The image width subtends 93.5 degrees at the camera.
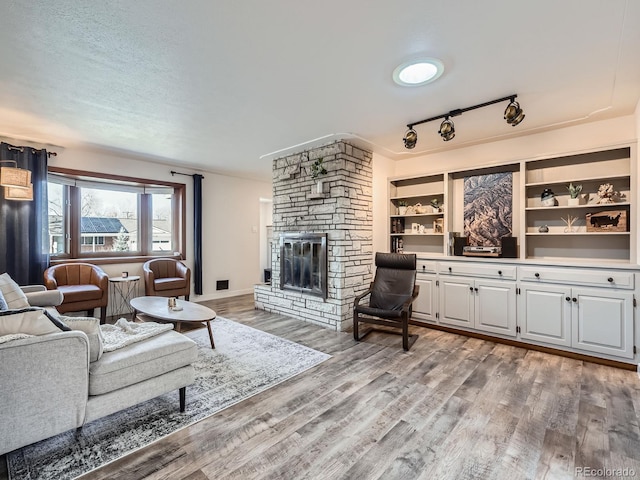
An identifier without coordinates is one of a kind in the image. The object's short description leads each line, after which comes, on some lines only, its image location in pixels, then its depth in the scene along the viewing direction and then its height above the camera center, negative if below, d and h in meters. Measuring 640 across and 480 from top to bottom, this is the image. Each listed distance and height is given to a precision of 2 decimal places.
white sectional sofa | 1.45 -0.76
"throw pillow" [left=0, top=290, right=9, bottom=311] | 2.17 -0.47
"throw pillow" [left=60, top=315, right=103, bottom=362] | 1.72 -0.53
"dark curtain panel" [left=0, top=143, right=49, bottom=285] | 3.72 +0.17
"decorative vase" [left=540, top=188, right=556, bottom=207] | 3.41 +0.46
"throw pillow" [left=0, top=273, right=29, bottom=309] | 2.54 -0.47
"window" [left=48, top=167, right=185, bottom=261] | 4.40 +0.39
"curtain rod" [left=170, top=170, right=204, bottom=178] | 5.31 +1.19
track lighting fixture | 2.54 +1.09
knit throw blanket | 1.94 -0.69
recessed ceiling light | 2.20 +1.29
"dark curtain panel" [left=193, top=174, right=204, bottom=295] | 5.47 +0.14
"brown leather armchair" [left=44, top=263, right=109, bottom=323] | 3.72 -0.61
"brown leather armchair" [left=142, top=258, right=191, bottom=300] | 4.51 -0.62
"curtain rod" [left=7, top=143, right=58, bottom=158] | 3.74 +1.16
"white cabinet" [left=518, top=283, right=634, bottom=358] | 2.79 -0.79
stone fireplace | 3.96 +0.04
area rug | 1.60 -1.18
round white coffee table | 2.99 -0.77
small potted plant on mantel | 4.05 +0.92
